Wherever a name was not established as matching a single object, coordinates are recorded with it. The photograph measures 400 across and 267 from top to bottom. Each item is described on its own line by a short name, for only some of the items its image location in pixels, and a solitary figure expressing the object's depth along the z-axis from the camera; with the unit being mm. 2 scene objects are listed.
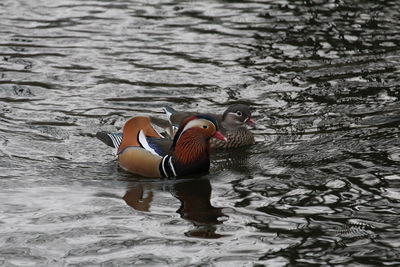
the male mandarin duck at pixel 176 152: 11727
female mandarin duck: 12948
